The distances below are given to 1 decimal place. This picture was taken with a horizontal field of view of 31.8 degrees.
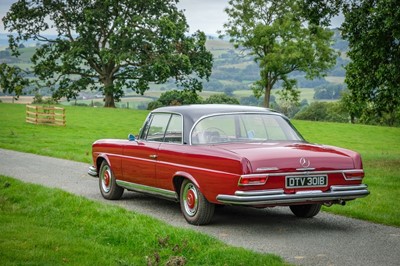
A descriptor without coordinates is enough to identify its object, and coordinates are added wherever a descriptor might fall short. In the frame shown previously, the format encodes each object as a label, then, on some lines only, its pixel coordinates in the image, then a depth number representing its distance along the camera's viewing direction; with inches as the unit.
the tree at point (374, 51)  761.0
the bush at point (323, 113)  4008.4
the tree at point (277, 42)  2495.1
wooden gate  1743.1
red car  337.4
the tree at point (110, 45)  2107.5
